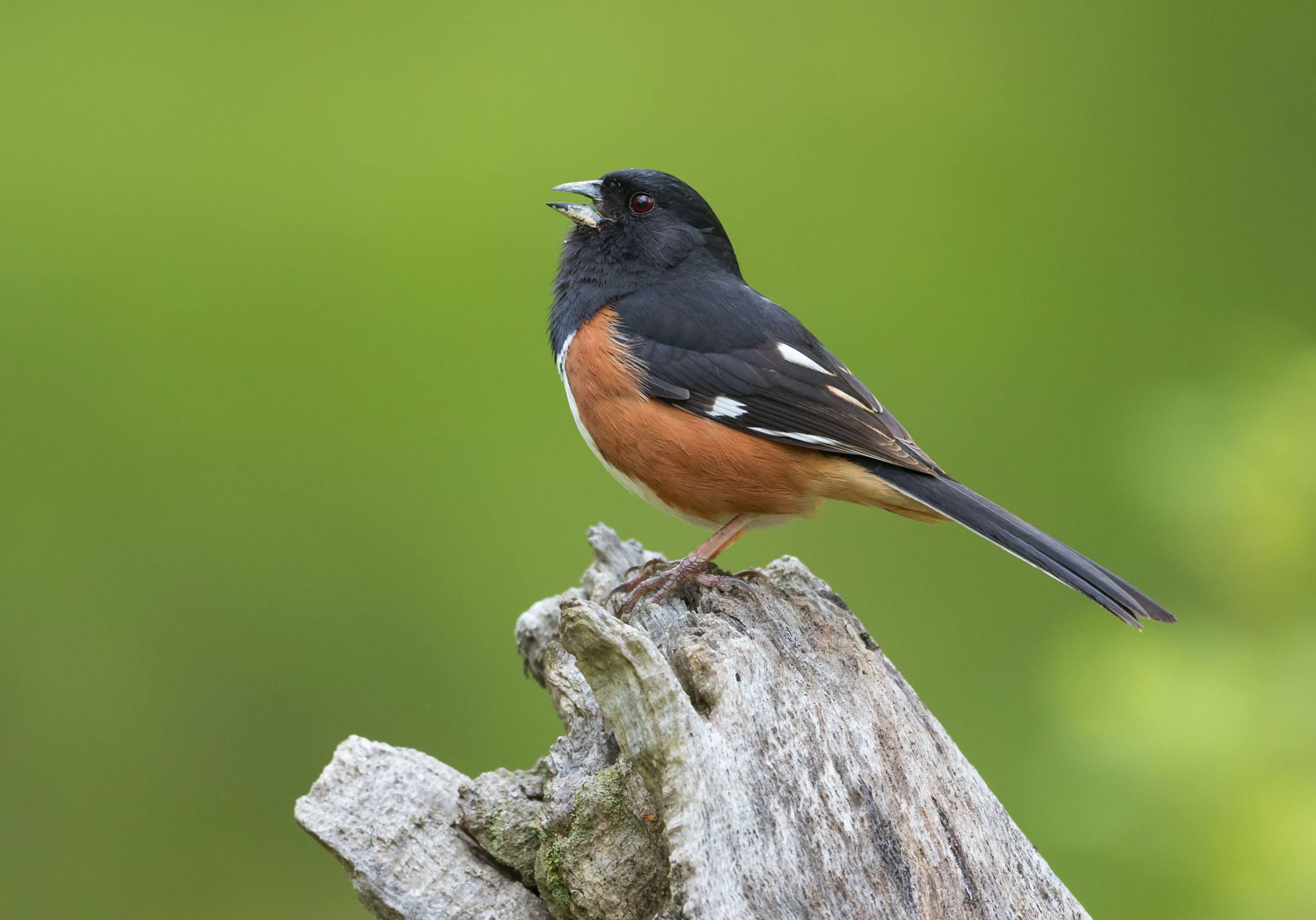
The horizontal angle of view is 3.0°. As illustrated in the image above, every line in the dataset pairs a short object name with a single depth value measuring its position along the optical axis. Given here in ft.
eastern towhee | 17.90
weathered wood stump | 17.68
